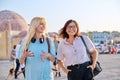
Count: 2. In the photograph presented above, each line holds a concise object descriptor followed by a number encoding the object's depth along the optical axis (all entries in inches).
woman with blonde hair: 104.7
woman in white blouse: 108.4
